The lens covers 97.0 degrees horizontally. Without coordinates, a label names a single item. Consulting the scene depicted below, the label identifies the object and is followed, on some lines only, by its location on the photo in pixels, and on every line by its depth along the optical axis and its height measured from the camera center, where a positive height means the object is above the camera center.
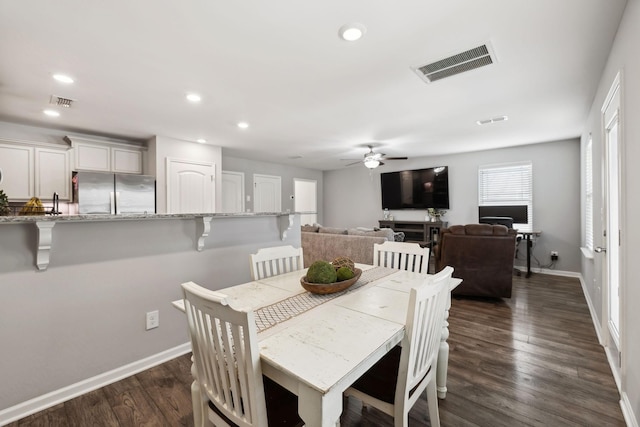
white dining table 0.90 -0.50
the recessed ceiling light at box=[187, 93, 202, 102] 2.89 +1.21
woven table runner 1.30 -0.49
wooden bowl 1.58 -0.42
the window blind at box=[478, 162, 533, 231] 5.38 +0.48
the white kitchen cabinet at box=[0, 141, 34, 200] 3.45 +0.56
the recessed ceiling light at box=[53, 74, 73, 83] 2.43 +1.20
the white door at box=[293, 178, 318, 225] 8.08 +0.39
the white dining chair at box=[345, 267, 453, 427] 1.17 -0.74
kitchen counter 1.60 -0.04
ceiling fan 5.19 +0.96
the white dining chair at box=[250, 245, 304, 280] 2.01 -0.37
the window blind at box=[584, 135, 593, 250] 3.36 +0.14
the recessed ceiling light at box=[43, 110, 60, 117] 3.28 +1.21
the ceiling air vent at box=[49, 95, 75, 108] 2.88 +1.18
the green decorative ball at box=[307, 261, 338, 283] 1.61 -0.35
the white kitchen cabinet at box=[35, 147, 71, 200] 3.69 +0.56
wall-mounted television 6.35 +0.53
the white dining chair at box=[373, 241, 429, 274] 2.25 -0.37
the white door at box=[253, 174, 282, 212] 6.80 +0.50
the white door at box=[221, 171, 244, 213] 6.19 +0.49
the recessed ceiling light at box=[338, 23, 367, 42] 1.82 +1.19
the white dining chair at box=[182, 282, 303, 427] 0.95 -0.60
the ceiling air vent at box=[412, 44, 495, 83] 2.15 +1.19
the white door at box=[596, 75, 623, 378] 2.13 -0.15
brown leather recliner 3.53 -0.60
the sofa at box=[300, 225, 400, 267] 4.39 -0.51
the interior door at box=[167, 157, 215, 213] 4.63 +0.47
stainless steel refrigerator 3.82 +0.31
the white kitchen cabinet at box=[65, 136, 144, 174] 3.98 +0.88
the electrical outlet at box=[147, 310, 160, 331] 2.22 -0.83
